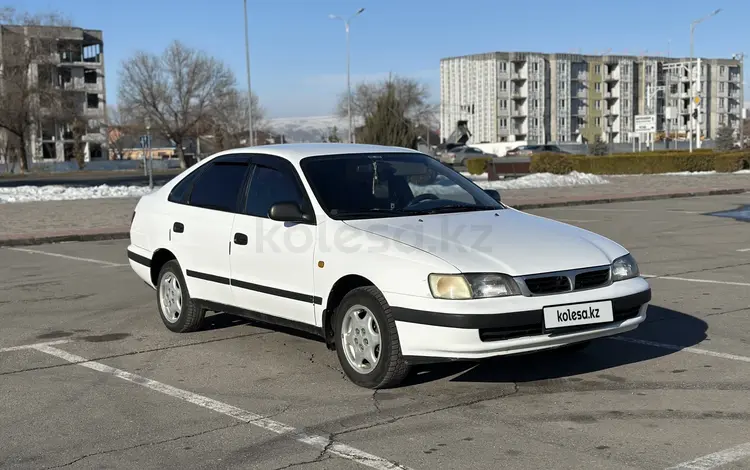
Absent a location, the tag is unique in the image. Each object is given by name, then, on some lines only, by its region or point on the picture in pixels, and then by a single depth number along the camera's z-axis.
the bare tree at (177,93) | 92.62
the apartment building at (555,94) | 118.12
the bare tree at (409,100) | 120.57
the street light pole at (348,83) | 60.05
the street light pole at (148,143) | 38.06
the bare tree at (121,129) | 95.42
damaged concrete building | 70.69
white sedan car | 5.40
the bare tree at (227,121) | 90.12
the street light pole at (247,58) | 49.75
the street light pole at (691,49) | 63.21
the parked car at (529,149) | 80.04
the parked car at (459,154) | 71.09
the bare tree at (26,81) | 68.75
